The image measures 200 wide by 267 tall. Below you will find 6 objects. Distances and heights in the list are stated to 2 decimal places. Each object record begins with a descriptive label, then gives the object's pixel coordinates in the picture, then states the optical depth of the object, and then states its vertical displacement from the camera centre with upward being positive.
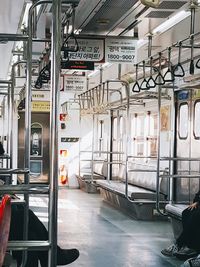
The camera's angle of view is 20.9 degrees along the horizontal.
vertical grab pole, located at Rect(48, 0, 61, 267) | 2.82 +0.08
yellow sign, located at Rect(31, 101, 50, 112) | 15.54 +1.10
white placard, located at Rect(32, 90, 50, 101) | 15.62 +1.43
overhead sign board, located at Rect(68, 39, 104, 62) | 7.27 +1.29
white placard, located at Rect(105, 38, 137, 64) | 7.27 +1.30
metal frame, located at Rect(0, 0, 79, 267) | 2.81 -0.19
